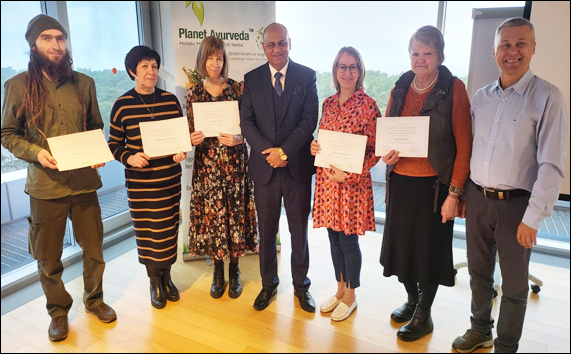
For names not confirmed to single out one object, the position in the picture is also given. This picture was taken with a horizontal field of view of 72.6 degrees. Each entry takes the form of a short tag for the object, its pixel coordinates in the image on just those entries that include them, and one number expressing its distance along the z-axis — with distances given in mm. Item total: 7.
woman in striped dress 2383
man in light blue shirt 1707
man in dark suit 2330
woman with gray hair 1961
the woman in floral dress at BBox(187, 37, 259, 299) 2494
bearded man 2117
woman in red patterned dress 2186
